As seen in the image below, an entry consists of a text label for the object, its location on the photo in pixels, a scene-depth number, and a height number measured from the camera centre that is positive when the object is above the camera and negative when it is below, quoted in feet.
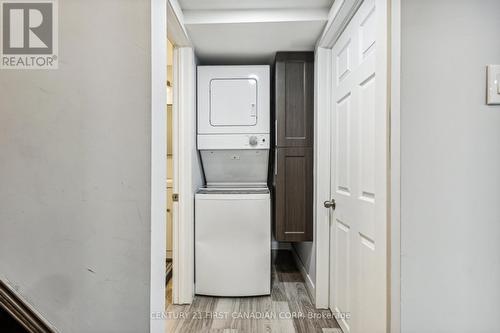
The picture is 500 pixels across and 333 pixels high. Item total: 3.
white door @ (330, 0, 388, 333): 3.93 -0.24
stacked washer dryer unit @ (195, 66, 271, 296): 7.32 -0.83
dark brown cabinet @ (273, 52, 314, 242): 7.58 +0.45
